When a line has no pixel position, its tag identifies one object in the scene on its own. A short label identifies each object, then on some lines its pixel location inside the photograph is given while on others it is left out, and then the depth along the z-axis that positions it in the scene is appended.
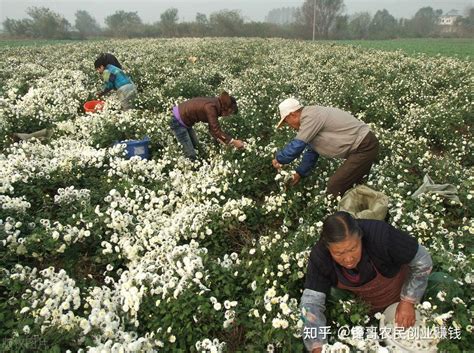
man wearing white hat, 4.94
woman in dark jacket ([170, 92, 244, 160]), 6.33
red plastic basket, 10.19
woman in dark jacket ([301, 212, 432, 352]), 2.97
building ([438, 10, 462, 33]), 65.35
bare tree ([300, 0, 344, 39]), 68.39
